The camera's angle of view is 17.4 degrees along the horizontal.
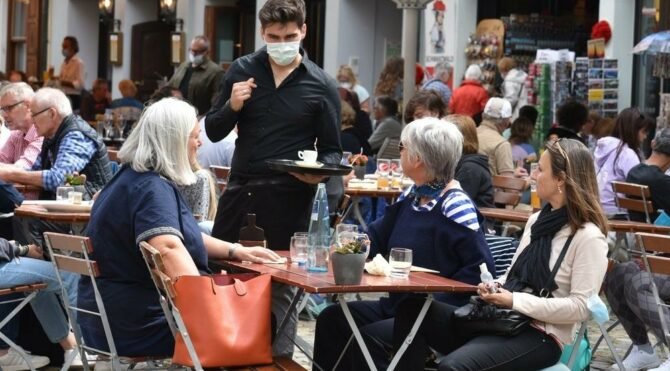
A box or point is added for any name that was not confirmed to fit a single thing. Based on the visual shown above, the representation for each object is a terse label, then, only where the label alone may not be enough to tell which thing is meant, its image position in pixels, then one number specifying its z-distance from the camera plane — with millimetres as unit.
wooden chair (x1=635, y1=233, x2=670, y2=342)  9559
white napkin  8339
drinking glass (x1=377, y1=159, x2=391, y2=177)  16978
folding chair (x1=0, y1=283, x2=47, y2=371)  10041
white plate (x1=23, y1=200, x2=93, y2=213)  11708
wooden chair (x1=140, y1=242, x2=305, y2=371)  7869
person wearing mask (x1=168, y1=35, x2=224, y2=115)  25854
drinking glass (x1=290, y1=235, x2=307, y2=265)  8955
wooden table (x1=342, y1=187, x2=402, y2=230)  16017
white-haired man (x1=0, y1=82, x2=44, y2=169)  14762
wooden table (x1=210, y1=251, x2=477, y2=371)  7805
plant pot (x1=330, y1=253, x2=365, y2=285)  7910
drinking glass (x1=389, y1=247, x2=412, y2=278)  8316
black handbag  8217
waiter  10354
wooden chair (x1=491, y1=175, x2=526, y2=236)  15784
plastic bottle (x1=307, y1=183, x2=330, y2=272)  8688
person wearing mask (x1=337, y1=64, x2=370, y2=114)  26714
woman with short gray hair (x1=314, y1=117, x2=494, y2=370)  8850
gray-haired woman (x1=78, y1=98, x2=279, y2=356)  8595
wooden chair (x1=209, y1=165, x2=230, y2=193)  15936
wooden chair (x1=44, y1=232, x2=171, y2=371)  8583
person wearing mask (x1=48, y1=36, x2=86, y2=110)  37127
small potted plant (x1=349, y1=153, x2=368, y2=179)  17221
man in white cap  17306
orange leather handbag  7904
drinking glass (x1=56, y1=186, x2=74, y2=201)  12288
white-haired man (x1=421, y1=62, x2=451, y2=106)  23949
